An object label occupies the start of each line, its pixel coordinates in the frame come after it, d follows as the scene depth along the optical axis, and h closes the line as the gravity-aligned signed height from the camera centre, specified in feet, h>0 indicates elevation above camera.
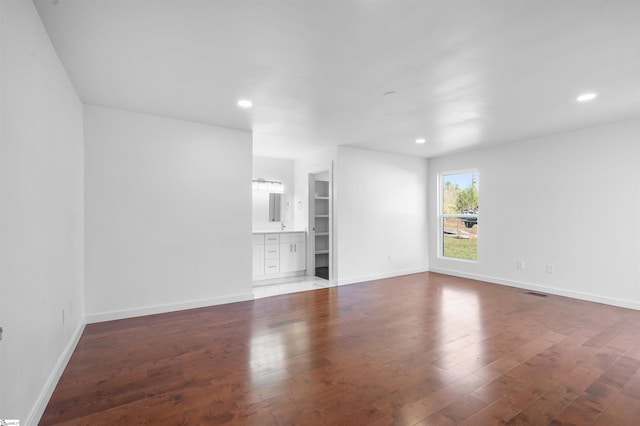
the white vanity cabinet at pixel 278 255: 18.48 -2.63
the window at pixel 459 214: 19.43 -0.07
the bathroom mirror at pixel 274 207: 21.20 +0.45
